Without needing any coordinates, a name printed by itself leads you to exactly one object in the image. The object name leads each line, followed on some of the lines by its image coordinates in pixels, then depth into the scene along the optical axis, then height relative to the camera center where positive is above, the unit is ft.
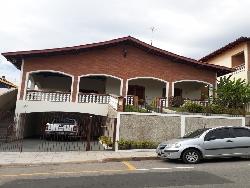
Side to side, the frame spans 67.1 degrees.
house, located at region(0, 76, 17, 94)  72.89 +11.72
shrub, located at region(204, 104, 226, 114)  34.33 +2.28
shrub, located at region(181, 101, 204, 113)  34.54 +2.41
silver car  21.99 -2.79
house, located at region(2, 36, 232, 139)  38.62 +9.99
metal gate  30.00 -3.77
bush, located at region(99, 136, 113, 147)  30.04 -3.73
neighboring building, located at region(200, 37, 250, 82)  43.91 +17.31
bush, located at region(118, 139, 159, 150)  28.42 -3.82
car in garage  35.91 -2.39
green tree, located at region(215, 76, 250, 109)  36.59 +5.38
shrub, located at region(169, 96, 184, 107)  38.98 +3.98
